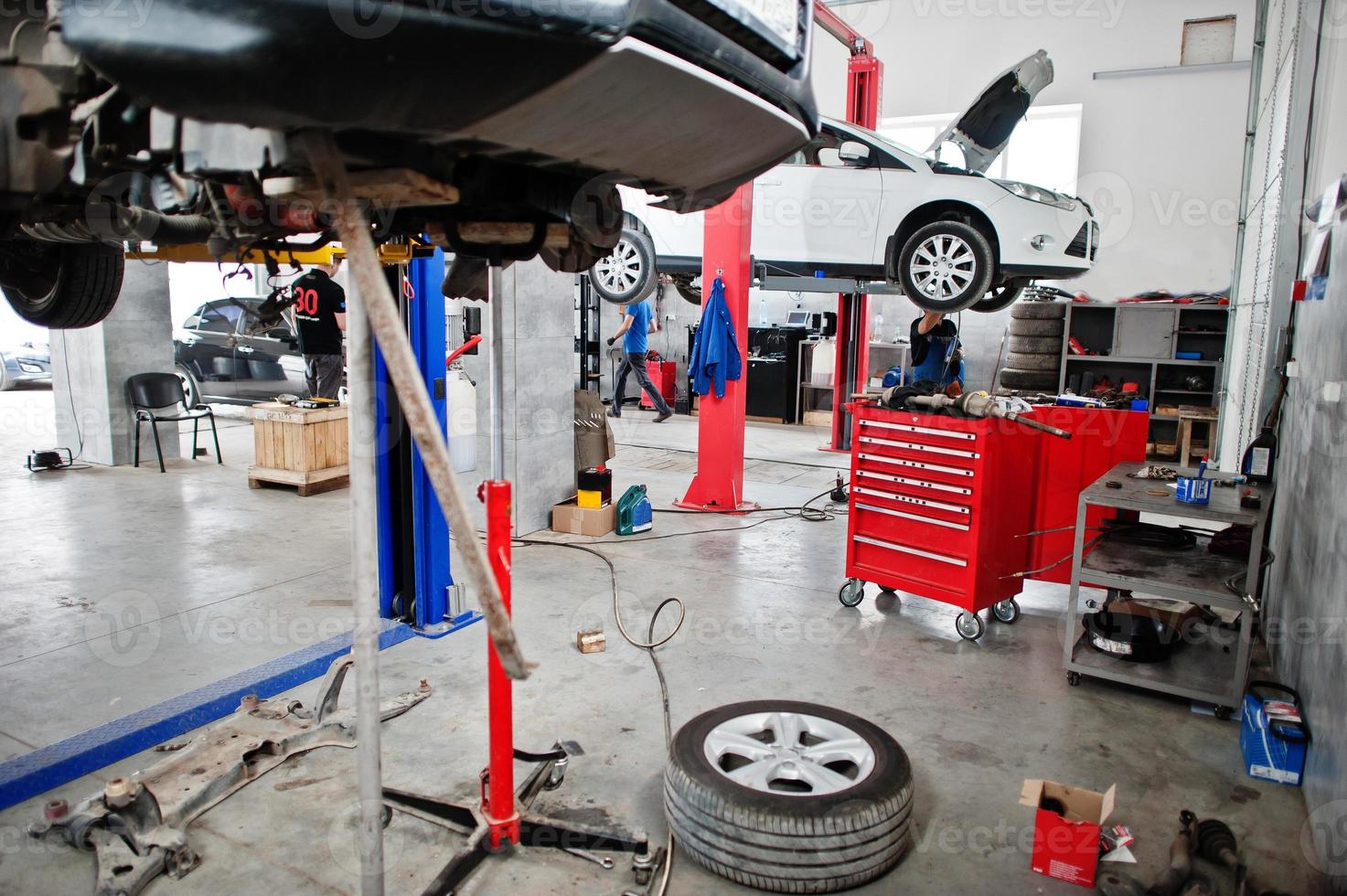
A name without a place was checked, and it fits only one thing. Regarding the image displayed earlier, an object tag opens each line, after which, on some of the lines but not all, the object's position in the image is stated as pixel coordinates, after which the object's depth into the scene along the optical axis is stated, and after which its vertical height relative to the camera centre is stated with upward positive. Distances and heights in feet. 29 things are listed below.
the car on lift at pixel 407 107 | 3.68 +1.17
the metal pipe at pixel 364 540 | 4.63 -1.13
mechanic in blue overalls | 21.71 -0.17
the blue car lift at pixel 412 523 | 11.62 -2.67
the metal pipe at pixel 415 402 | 3.96 -0.31
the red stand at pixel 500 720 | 6.37 -3.03
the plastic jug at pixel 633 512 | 17.63 -3.56
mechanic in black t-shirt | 18.22 +0.21
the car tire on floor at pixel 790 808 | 6.59 -3.75
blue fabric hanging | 19.24 -0.20
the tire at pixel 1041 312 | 30.78 +1.32
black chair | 23.02 -1.80
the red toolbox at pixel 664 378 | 40.75 -1.79
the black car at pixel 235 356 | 29.76 -0.84
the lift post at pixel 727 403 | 19.24 -1.42
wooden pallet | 20.40 -3.51
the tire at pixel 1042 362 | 31.09 -0.51
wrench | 7.06 -4.27
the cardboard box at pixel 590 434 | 18.72 -2.10
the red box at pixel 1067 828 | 6.84 -3.90
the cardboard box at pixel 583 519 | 17.60 -3.74
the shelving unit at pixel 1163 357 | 28.91 -0.24
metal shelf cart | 9.60 -2.71
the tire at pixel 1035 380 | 31.19 -1.19
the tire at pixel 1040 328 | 30.99 +0.72
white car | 18.57 +2.86
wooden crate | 20.44 -2.75
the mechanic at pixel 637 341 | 34.17 -0.03
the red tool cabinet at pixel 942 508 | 12.07 -2.40
